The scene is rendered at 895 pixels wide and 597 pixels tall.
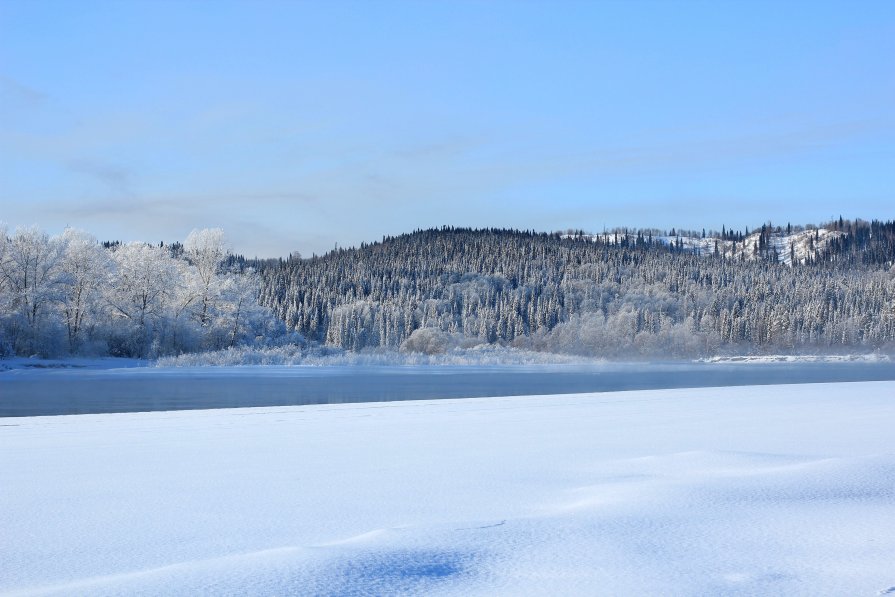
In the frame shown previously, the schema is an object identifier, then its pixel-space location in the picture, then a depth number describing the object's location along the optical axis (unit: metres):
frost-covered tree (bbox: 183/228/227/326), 51.97
